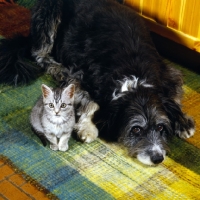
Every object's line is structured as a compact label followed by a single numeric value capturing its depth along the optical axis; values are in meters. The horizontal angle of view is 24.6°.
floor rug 2.40
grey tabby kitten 2.50
